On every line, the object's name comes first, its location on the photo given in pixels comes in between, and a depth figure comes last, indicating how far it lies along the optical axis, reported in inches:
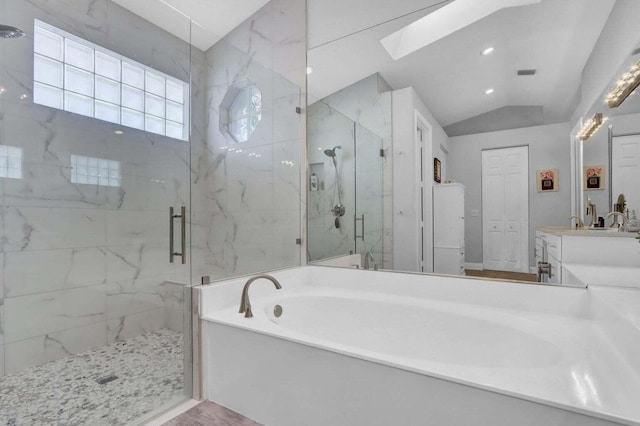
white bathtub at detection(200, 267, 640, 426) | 36.2
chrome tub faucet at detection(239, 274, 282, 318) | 63.5
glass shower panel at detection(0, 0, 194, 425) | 71.7
